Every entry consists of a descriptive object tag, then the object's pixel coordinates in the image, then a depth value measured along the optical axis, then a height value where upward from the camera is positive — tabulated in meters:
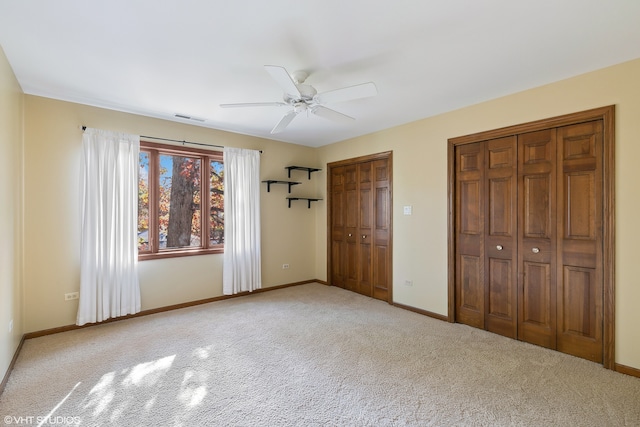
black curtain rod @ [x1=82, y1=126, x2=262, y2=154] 3.56 +0.98
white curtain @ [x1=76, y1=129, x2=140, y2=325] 3.29 -0.17
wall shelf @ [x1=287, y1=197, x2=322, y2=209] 5.19 +0.22
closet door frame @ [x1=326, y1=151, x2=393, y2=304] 4.28 +0.02
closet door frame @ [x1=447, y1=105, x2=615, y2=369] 2.45 -0.12
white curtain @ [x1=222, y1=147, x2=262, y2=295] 4.35 -0.15
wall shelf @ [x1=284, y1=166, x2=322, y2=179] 5.09 +0.75
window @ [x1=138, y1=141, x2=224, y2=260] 3.88 +0.15
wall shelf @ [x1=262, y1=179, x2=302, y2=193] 4.83 +0.49
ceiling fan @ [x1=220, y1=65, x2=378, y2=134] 2.10 +0.94
